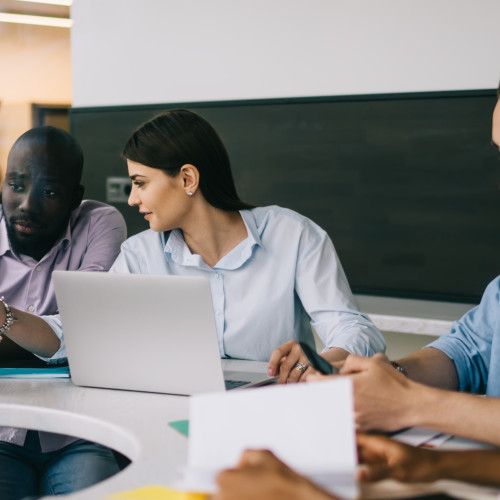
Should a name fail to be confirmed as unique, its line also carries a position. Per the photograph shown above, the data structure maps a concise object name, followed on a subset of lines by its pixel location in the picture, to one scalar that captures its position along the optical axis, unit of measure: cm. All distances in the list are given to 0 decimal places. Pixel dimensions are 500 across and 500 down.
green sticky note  119
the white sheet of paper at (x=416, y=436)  112
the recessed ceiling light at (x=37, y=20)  361
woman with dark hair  184
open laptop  134
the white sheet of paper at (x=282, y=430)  84
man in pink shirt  206
